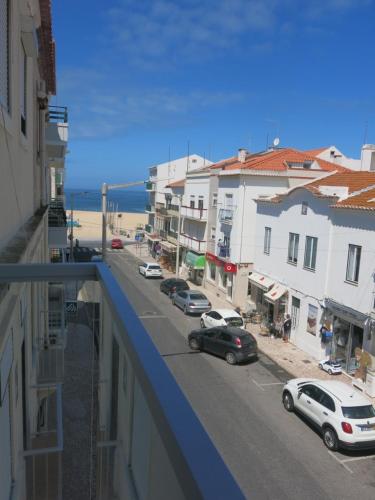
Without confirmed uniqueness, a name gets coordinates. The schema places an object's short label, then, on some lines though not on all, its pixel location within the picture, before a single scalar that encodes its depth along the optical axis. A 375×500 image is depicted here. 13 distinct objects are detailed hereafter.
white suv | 12.63
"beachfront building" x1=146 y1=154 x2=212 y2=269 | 47.84
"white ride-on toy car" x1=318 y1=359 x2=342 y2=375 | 19.02
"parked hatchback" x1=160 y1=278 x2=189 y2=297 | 33.84
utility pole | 40.68
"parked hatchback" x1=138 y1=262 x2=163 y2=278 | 41.50
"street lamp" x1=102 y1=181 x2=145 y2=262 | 26.10
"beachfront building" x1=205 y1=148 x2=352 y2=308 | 30.83
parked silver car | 28.72
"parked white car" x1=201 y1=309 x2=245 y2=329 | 24.30
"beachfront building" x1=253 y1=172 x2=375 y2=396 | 17.70
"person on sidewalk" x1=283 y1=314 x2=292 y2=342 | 23.16
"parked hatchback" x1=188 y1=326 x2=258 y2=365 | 19.67
